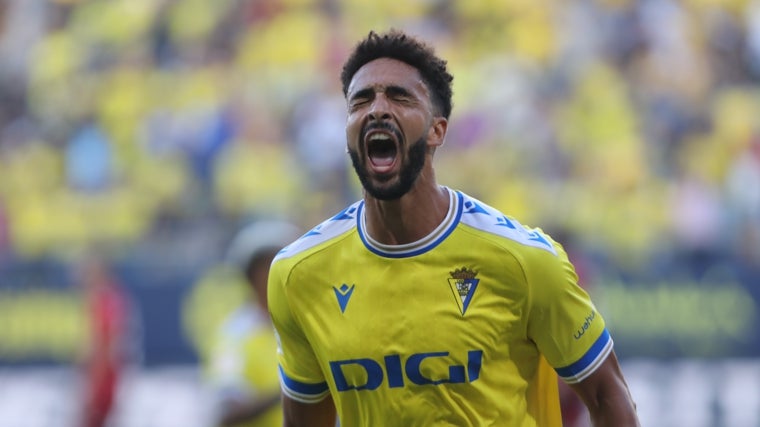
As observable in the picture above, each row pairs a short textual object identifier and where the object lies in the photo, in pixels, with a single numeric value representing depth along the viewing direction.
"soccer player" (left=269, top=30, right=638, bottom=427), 7.52
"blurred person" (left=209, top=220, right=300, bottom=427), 13.22
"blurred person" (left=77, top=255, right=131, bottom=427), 22.86
